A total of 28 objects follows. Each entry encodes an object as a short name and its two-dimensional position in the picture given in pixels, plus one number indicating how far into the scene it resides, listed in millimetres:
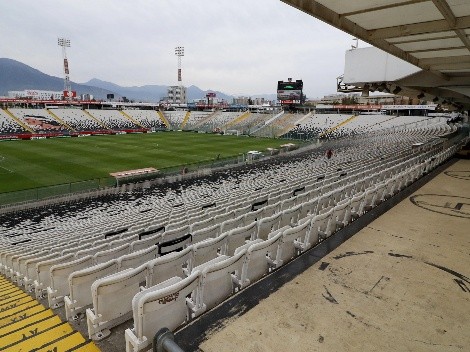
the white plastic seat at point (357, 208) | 7075
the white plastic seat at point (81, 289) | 3734
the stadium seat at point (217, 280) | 3520
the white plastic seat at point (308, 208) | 7057
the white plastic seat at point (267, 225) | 5797
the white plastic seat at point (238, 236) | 5117
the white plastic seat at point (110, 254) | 4968
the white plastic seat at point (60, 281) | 4363
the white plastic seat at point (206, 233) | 5625
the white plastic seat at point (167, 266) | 3830
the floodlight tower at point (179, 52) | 130212
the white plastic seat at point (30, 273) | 5867
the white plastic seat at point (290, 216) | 6395
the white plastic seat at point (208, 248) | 4531
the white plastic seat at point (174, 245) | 4876
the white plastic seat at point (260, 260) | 4117
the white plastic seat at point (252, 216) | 6638
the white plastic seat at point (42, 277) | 5129
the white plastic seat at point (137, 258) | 4289
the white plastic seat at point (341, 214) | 6215
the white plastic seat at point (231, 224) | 5995
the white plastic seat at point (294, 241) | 4778
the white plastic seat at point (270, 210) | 7344
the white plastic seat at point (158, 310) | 2848
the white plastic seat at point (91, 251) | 5771
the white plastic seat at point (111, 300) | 3238
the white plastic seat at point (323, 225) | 5566
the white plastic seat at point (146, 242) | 5639
